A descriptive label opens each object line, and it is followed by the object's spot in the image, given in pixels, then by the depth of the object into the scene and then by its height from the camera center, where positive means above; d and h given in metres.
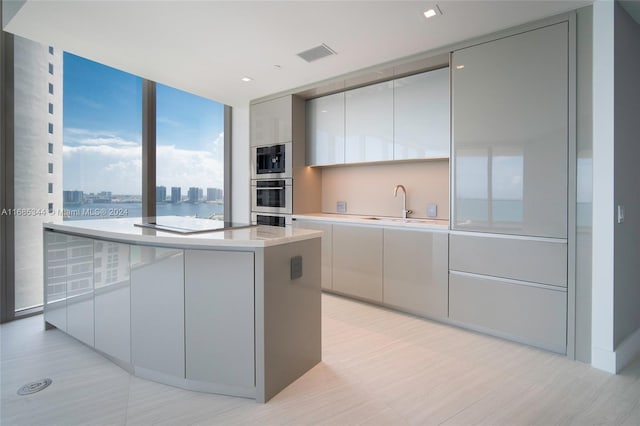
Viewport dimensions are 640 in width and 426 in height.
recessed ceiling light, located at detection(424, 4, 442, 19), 2.25 +1.41
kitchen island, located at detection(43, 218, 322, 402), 1.76 -0.55
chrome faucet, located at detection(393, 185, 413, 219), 3.64 +0.11
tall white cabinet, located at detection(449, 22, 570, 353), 2.32 +0.18
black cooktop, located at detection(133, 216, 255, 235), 2.04 -0.10
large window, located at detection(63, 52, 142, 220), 3.33 +0.75
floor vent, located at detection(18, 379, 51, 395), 1.88 -1.05
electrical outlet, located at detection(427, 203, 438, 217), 3.47 +0.00
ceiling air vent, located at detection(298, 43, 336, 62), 2.89 +1.45
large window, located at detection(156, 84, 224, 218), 4.09 +0.78
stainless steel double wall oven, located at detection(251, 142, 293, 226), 4.16 +0.35
